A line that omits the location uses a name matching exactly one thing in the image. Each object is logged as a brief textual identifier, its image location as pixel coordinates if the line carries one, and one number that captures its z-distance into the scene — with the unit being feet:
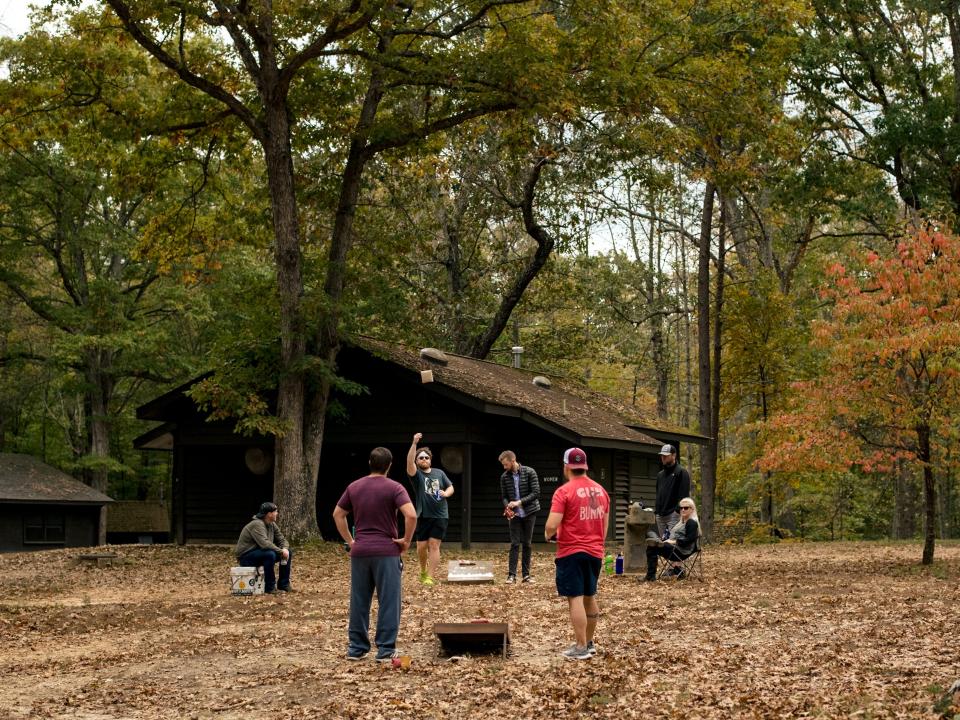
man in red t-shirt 31.48
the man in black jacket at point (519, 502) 52.54
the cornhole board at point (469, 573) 51.85
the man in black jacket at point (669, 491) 54.34
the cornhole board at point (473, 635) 32.14
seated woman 53.01
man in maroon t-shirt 31.58
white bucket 48.39
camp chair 53.88
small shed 114.52
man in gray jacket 47.67
